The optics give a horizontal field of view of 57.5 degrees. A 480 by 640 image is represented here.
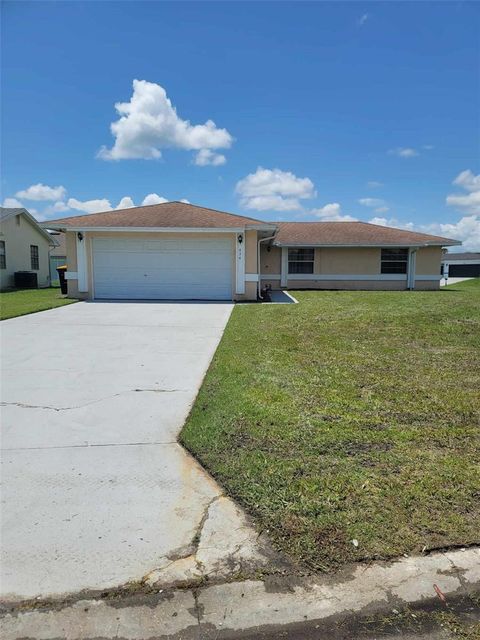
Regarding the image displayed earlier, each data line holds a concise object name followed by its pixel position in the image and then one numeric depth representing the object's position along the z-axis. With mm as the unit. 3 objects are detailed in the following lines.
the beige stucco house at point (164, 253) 16391
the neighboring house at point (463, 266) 57906
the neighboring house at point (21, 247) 22658
